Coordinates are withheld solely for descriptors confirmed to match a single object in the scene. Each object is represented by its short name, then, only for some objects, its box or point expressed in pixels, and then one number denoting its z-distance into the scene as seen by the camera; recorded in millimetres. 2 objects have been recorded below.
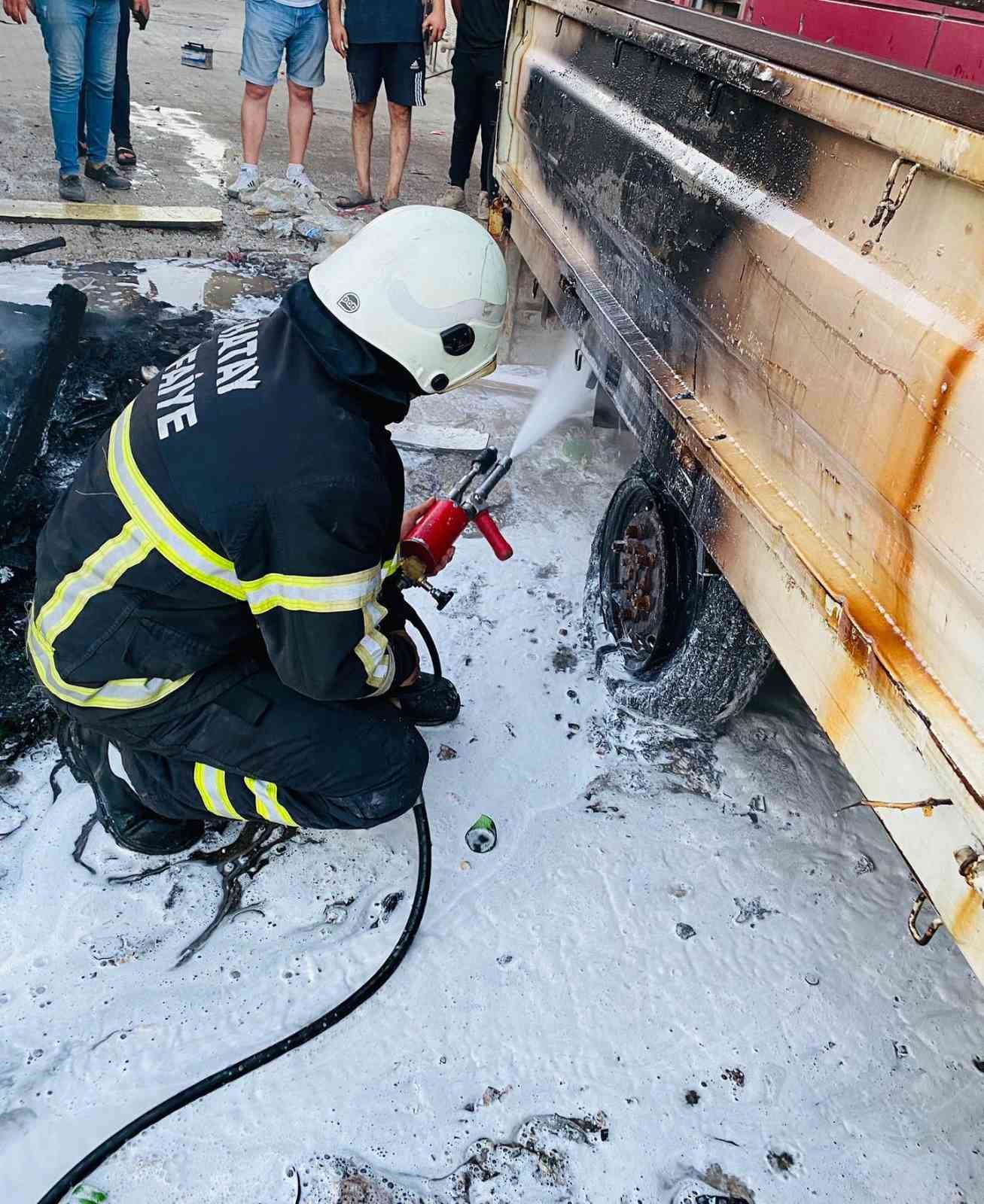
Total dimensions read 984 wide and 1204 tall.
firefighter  1637
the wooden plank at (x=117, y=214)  5250
